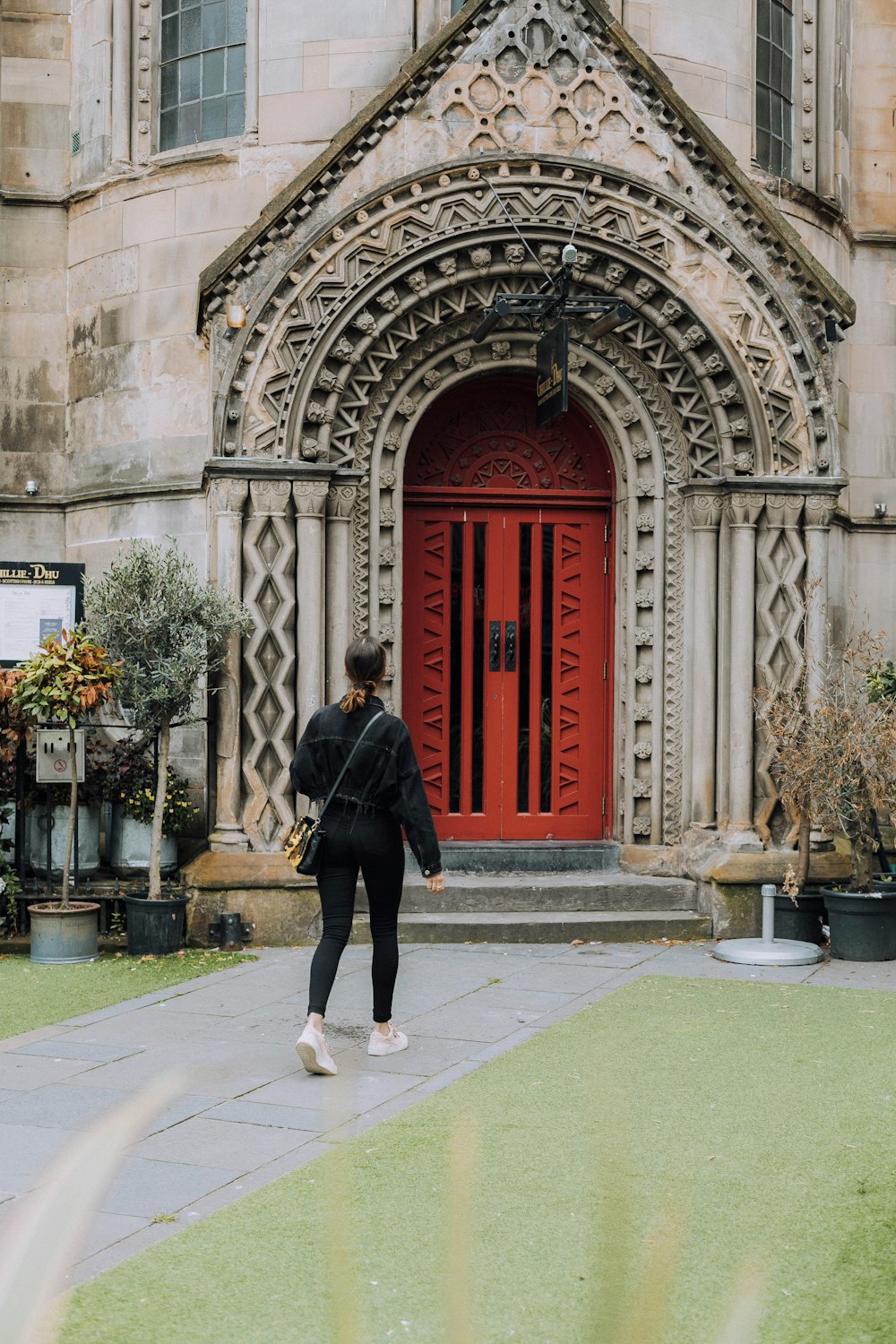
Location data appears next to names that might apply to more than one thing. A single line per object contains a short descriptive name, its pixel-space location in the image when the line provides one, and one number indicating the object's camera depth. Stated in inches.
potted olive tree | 373.4
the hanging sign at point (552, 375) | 382.3
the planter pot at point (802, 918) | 389.7
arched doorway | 446.6
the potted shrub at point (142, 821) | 399.9
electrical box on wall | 376.5
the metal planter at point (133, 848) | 407.5
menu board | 427.2
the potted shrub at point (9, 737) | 378.9
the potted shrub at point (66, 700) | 367.6
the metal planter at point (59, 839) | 401.7
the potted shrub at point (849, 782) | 370.3
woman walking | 261.9
